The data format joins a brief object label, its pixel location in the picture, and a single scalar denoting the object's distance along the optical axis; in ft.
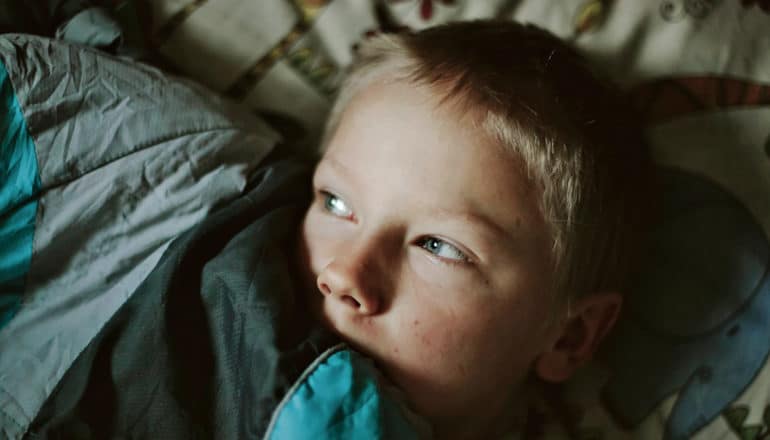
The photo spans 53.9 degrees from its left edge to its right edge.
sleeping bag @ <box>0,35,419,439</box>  2.58
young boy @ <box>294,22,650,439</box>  2.70
